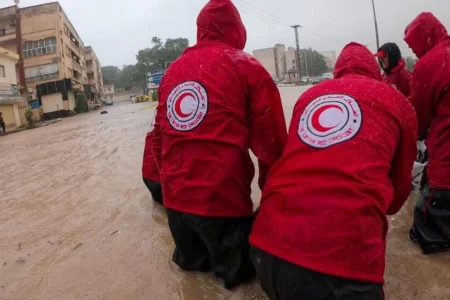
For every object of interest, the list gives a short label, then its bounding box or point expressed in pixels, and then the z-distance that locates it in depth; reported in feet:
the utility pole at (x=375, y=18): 83.19
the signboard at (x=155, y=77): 114.05
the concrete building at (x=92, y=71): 188.60
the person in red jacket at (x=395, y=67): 13.71
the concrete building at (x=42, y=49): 111.45
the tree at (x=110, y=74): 326.69
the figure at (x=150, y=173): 10.98
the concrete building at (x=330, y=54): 347.15
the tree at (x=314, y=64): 253.44
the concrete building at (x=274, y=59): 255.09
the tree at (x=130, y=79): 237.86
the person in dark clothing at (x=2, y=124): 65.84
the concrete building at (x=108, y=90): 275.92
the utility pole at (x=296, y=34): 134.47
